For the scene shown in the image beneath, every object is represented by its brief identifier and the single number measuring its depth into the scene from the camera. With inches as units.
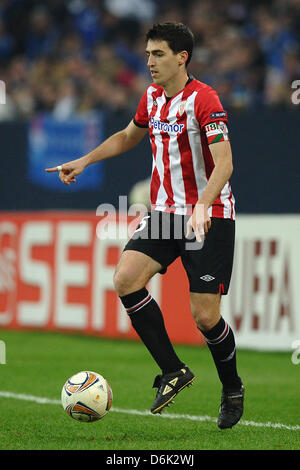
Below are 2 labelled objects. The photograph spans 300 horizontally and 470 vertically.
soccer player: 461.7
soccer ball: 458.6
